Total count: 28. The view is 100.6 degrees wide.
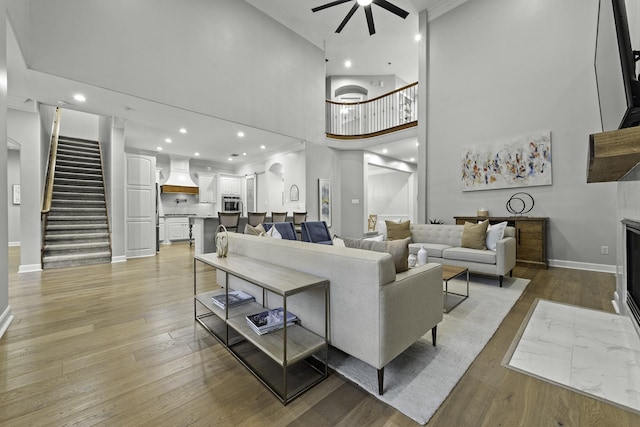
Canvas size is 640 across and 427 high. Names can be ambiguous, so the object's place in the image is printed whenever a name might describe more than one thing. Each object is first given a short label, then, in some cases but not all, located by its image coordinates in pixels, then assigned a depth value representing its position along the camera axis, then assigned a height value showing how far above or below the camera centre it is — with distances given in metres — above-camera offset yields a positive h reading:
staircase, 4.98 -0.01
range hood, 8.71 +1.07
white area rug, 1.41 -1.00
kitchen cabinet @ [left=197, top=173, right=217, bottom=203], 9.70 +0.86
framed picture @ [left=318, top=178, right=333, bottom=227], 7.61 +0.30
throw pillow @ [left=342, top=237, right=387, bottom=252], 1.75 -0.24
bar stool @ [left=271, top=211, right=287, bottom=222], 6.11 -0.15
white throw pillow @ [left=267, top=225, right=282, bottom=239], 3.28 -0.28
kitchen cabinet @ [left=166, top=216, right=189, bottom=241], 8.86 -0.57
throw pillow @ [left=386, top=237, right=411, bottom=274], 1.71 -0.28
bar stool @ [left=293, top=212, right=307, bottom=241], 6.51 -0.19
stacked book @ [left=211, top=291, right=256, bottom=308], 2.20 -0.76
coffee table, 2.70 -0.98
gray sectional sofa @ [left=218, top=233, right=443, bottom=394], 1.42 -0.54
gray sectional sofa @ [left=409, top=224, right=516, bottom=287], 3.38 -0.57
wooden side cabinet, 4.39 -0.53
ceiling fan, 4.32 +3.48
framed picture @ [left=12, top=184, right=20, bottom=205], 7.54 +0.51
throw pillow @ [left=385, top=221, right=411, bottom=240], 4.60 -0.35
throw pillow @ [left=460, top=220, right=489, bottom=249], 3.75 -0.38
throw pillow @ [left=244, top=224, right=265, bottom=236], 3.37 -0.26
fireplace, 2.02 -0.48
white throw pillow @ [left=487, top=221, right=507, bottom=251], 3.63 -0.34
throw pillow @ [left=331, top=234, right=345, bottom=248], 1.98 -0.24
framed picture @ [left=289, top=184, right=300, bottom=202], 7.79 +0.50
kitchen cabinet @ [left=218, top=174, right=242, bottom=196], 9.99 +1.01
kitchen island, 5.66 -0.48
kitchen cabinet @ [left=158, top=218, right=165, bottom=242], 8.73 -0.64
